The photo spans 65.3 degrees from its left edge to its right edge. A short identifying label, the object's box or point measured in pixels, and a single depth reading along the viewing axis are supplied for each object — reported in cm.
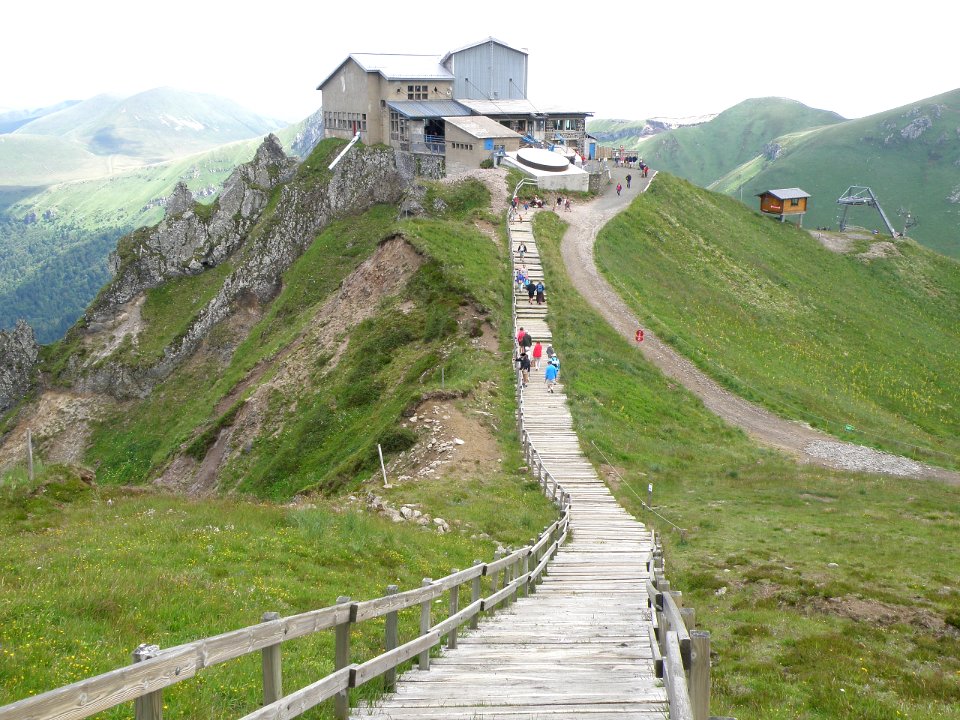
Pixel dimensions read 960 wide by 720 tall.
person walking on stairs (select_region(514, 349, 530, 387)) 3588
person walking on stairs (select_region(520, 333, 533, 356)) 3778
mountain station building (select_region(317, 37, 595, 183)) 7681
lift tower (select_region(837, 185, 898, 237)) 10019
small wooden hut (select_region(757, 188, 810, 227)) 8552
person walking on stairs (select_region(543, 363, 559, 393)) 3534
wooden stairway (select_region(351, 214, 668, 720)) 805
